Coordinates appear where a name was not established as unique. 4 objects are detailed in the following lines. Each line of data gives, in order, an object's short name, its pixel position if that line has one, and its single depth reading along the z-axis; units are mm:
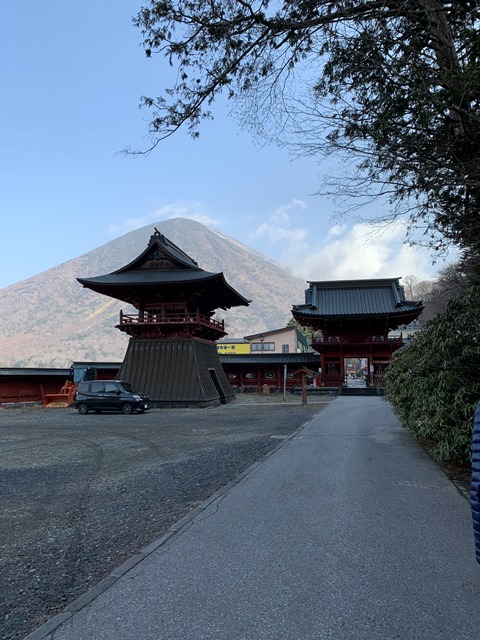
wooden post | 22812
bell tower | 23250
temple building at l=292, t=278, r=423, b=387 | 29766
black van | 20406
